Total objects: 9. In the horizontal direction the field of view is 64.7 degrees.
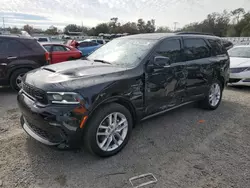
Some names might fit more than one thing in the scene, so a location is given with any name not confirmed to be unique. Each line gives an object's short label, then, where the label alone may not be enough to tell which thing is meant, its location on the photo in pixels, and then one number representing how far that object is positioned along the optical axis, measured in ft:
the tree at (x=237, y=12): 170.71
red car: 27.84
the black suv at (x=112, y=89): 7.95
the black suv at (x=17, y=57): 18.25
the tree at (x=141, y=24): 238.89
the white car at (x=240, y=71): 21.71
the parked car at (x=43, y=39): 57.41
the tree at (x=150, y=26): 230.97
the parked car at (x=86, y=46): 46.13
